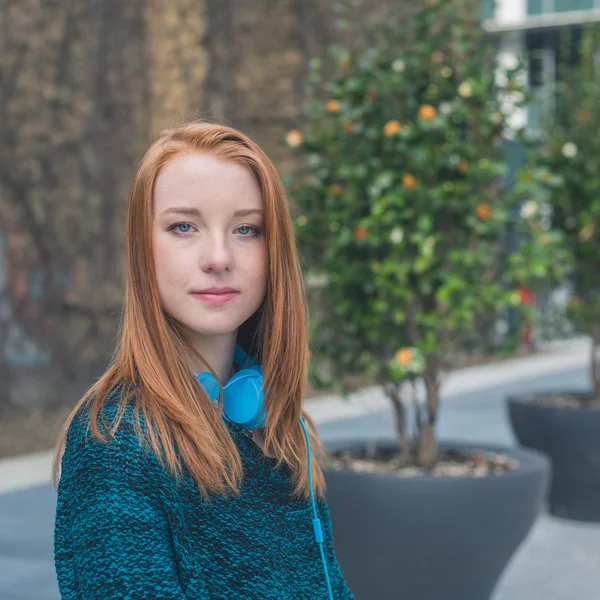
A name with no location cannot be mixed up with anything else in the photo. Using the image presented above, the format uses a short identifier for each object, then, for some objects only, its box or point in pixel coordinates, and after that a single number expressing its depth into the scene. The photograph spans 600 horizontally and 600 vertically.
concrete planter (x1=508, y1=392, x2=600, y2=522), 5.05
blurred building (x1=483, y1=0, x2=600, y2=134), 24.61
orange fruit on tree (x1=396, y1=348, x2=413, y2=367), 3.66
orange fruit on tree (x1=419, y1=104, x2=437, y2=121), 3.69
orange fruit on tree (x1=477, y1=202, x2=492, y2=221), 3.78
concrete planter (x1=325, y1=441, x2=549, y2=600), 3.23
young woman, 1.26
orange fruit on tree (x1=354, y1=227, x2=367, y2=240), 3.71
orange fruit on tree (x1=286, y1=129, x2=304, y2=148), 3.97
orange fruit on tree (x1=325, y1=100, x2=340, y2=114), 3.95
